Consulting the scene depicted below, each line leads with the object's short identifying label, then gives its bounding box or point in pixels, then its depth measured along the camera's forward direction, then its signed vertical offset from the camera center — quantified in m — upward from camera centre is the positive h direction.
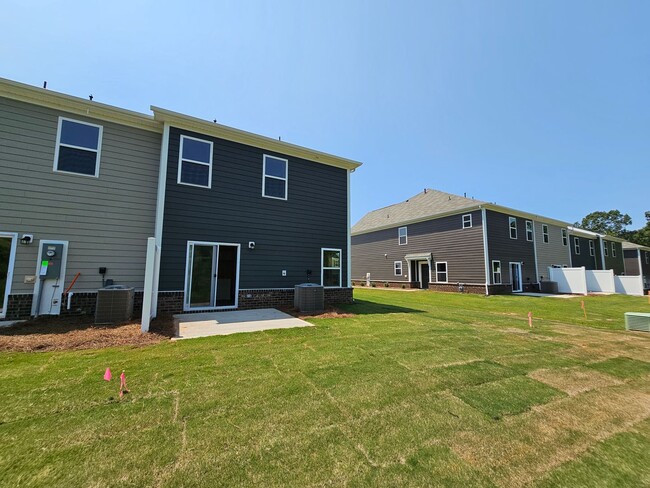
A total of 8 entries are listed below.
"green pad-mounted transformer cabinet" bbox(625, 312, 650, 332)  6.62 -1.21
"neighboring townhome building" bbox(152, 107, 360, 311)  7.51 +1.63
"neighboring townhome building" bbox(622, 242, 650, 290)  29.44 +1.65
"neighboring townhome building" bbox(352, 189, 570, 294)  16.47 +1.81
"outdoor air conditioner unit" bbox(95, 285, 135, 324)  5.92 -0.87
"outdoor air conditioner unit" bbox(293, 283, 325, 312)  7.94 -0.86
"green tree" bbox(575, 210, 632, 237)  51.84 +10.25
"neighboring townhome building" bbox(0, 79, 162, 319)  6.31 +1.78
